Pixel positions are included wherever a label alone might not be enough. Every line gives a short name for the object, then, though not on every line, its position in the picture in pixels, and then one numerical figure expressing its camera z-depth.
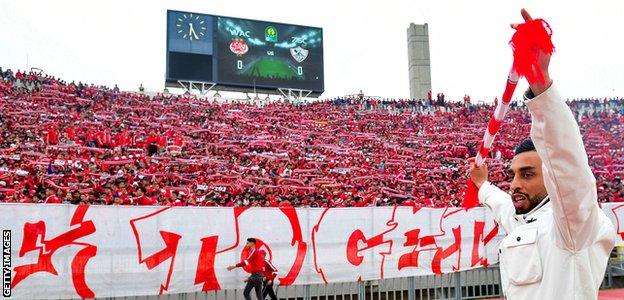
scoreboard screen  36.00
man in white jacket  1.88
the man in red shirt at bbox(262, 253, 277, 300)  9.75
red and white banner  8.36
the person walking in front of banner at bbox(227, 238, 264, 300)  9.47
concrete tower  48.28
